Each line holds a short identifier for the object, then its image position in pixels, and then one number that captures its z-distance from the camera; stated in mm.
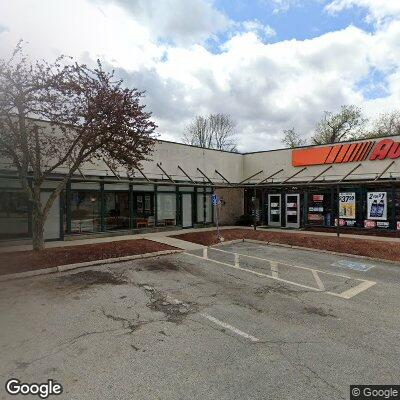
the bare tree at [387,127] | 40875
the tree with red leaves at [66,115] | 10883
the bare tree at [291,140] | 47375
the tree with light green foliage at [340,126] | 42781
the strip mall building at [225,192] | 15547
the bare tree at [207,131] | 50719
